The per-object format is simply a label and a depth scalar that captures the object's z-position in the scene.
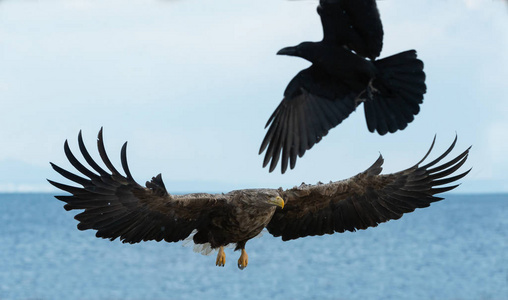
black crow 17.42
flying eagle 13.52
